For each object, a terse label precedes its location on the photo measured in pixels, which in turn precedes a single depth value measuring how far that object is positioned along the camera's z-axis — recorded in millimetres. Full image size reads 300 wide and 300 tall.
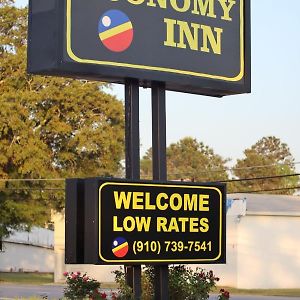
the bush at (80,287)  14070
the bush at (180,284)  13547
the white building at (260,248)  47719
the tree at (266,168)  106688
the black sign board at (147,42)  11984
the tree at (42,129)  48781
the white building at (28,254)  79250
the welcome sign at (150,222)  12070
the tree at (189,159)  119875
